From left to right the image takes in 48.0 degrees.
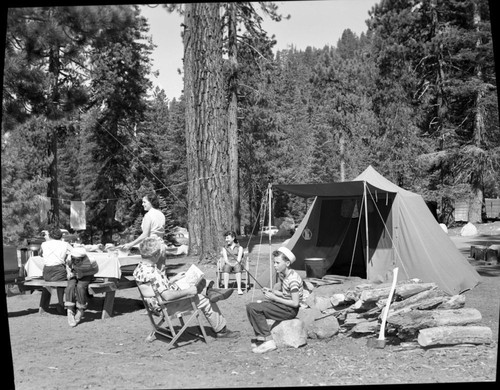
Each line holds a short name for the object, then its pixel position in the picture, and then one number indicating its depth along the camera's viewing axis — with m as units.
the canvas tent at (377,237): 7.59
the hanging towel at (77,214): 15.59
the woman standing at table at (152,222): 5.92
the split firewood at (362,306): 5.32
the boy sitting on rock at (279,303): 4.54
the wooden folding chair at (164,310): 4.65
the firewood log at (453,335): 4.33
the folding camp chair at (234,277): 7.35
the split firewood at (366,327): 4.87
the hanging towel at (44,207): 14.55
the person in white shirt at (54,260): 5.97
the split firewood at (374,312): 5.10
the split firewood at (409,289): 5.22
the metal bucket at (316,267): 8.43
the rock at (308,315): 5.11
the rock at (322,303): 6.04
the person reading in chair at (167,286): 4.59
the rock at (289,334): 4.59
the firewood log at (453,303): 5.08
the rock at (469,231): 15.64
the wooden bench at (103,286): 5.80
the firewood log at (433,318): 4.51
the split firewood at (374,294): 5.25
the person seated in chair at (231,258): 7.19
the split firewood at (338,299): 6.06
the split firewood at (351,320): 5.16
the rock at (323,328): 4.91
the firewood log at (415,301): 4.90
